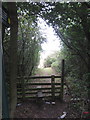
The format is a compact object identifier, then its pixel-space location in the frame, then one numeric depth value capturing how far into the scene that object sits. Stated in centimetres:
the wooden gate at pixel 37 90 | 278
